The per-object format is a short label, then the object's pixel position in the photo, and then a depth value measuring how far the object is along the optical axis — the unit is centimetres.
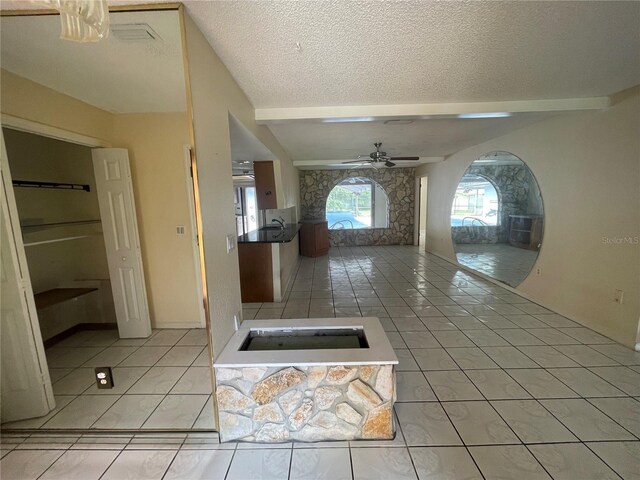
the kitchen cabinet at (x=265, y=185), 416
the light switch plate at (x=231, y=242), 170
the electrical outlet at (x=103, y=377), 191
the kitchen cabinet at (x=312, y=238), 655
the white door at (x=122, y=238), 237
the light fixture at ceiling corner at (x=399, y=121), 273
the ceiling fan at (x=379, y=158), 438
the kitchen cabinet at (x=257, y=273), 371
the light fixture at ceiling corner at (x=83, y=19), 70
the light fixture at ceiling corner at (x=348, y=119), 266
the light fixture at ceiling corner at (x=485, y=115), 260
